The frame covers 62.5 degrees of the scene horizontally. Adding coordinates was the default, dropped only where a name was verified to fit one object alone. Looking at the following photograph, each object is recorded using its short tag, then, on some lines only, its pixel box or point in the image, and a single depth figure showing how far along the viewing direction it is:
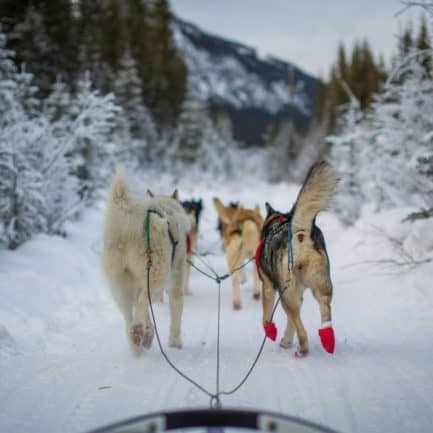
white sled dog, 3.58
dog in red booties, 3.37
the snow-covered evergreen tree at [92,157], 8.95
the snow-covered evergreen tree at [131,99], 28.03
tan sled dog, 6.76
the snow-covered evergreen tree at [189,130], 38.66
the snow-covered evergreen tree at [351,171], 15.24
